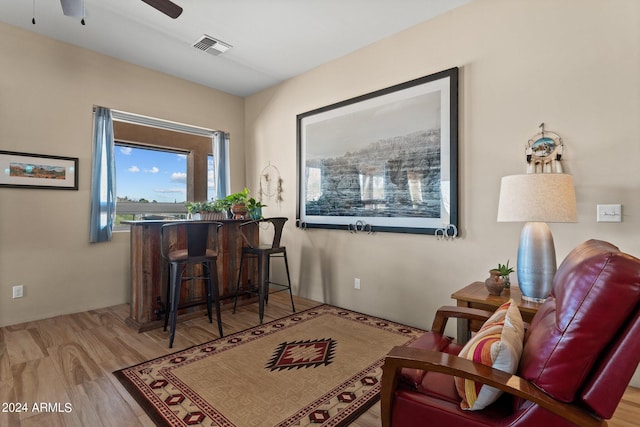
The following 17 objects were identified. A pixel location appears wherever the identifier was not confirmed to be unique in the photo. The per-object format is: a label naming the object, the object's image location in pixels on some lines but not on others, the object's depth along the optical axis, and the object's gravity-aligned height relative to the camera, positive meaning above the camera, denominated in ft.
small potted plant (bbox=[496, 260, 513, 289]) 7.27 -1.34
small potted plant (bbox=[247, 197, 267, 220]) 12.41 +0.25
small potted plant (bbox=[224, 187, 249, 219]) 12.25 +0.34
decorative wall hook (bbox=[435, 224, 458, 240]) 9.39 -0.53
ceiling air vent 11.13 +5.96
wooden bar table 10.13 -2.21
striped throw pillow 3.76 -1.68
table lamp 6.23 -0.02
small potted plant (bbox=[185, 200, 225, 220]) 12.22 +0.18
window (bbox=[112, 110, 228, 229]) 14.08 +2.32
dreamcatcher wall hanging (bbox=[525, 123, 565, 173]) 7.77 +1.50
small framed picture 10.50 +1.49
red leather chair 3.14 -1.59
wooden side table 6.22 -1.77
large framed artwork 9.63 +1.85
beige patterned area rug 6.10 -3.65
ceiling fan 6.90 +4.48
